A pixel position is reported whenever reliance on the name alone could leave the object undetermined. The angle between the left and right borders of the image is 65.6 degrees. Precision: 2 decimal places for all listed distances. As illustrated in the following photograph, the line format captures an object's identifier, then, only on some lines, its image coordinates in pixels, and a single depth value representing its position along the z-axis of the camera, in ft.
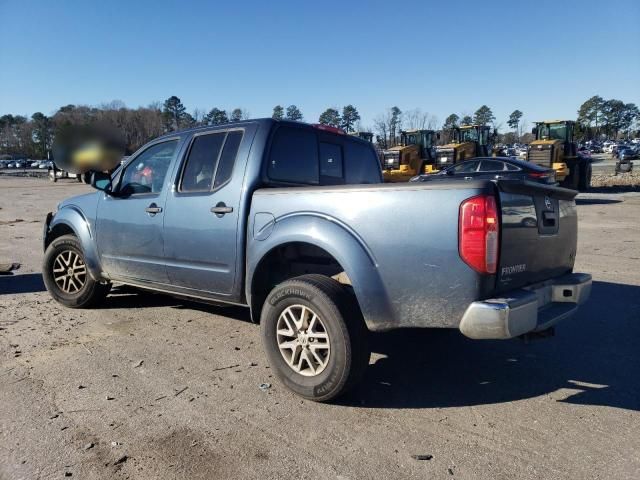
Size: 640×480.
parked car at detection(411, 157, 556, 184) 49.59
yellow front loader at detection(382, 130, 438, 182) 75.61
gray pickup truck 9.69
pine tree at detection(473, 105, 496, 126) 345.86
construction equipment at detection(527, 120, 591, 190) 66.49
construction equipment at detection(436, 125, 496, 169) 76.38
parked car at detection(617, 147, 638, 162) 172.45
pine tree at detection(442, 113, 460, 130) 288.51
